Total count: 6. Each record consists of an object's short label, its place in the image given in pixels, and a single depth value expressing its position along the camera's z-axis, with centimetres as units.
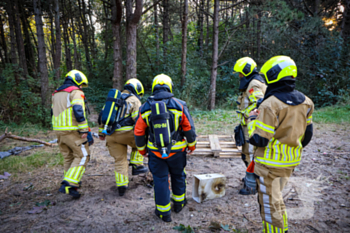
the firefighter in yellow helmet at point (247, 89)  361
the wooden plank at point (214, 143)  567
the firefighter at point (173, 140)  309
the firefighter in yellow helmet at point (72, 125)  388
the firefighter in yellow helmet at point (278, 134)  231
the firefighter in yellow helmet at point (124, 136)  395
